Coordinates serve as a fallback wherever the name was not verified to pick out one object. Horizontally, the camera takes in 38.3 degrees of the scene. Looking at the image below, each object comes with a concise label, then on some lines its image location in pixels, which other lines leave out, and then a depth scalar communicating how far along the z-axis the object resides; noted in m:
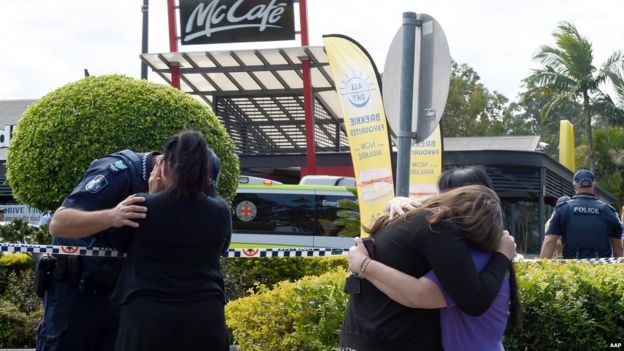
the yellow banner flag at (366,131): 13.40
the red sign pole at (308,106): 21.69
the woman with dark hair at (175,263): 3.60
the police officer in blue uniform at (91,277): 3.88
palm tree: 34.62
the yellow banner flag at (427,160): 13.53
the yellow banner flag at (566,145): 32.53
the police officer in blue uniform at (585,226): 8.94
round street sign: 5.38
